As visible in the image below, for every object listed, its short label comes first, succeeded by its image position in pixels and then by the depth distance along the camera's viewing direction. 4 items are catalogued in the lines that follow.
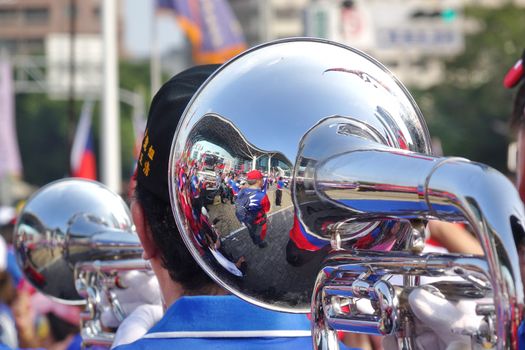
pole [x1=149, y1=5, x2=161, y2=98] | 21.77
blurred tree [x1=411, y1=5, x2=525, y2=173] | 51.09
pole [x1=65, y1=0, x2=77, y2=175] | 13.74
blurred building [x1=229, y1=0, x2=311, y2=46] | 85.62
